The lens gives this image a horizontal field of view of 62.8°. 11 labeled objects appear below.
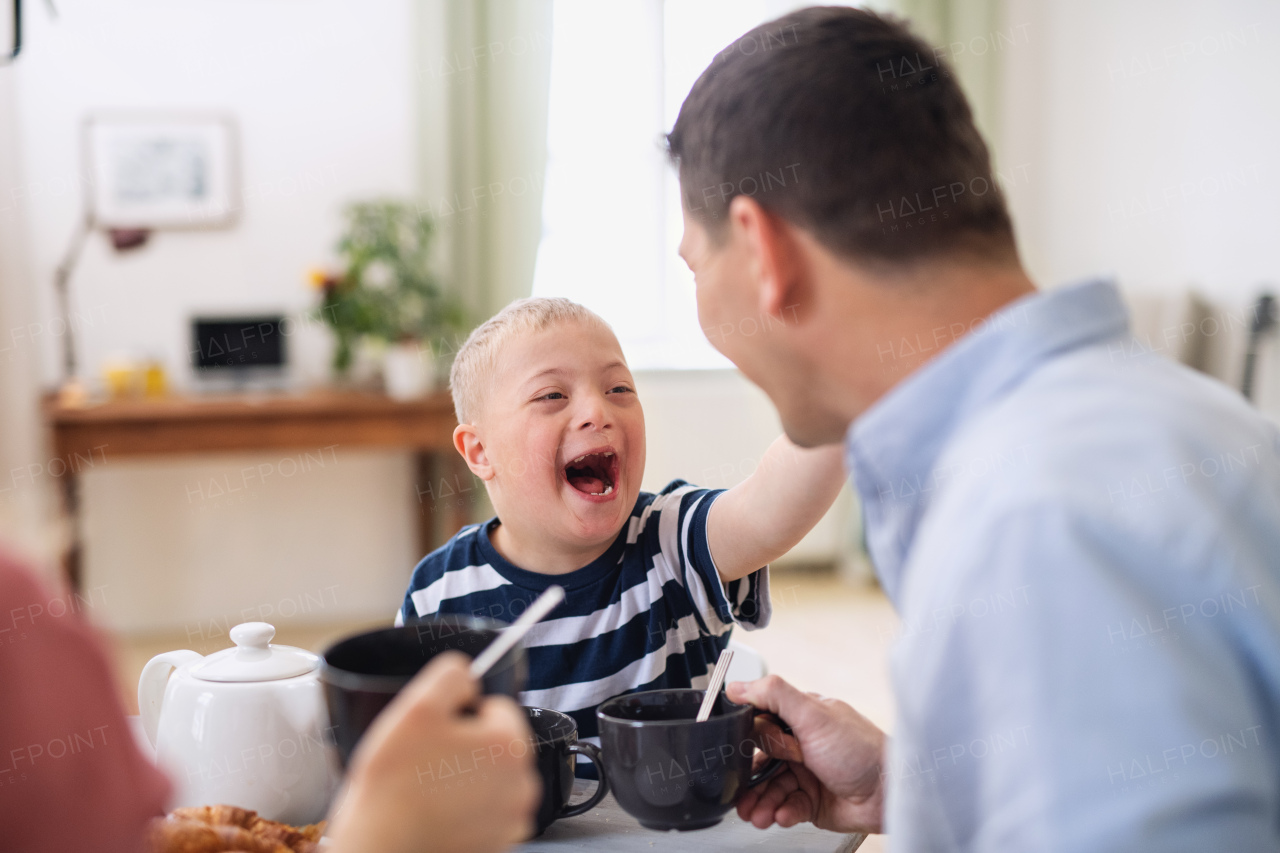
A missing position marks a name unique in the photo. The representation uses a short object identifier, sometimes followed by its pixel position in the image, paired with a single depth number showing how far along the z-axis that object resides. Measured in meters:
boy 1.17
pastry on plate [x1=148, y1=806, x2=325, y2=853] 0.71
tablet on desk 3.86
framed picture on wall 3.89
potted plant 3.72
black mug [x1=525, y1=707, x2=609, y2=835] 0.83
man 0.48
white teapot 0.85
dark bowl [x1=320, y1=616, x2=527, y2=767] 0.56
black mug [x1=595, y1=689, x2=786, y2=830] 0.75
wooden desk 3.41
